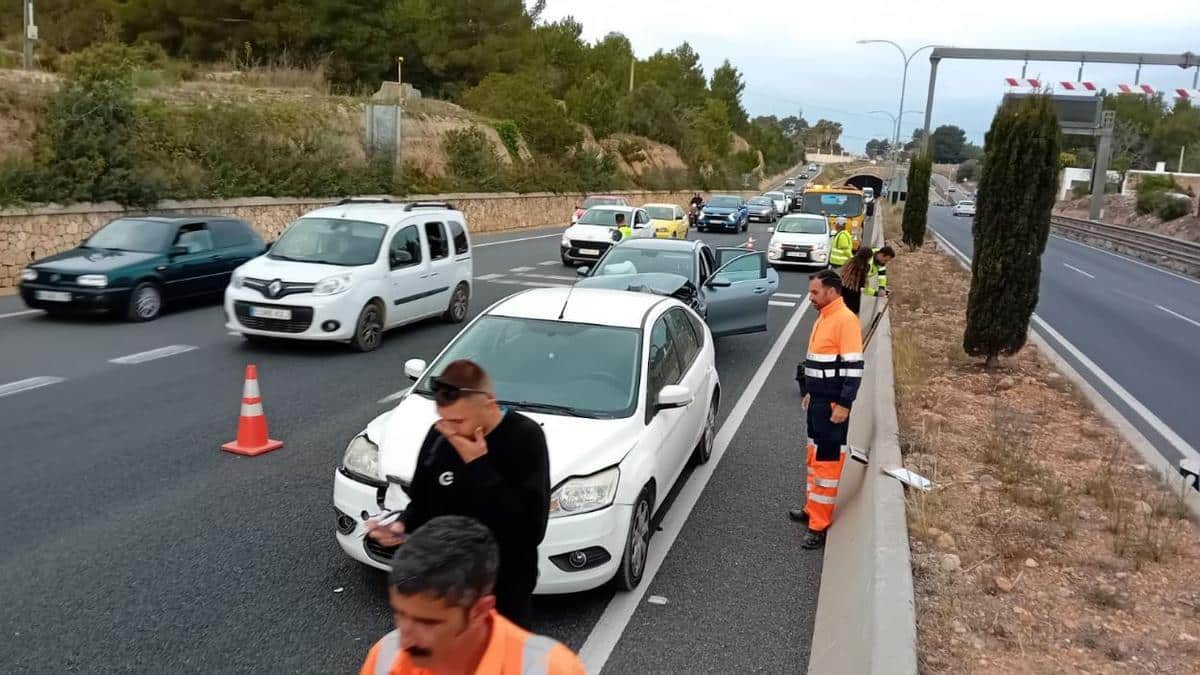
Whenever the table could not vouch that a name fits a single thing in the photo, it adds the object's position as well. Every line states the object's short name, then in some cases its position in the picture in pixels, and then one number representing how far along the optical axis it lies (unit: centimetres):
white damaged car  481
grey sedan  1144
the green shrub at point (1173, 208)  5266
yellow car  2879
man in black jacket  303
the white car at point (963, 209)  7401
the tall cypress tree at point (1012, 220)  1064
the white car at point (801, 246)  2369
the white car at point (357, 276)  1125
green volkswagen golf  1250
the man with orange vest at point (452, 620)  200
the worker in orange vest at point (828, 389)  598
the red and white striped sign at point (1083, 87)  3256
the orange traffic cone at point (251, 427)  739
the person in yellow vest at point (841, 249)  1886
